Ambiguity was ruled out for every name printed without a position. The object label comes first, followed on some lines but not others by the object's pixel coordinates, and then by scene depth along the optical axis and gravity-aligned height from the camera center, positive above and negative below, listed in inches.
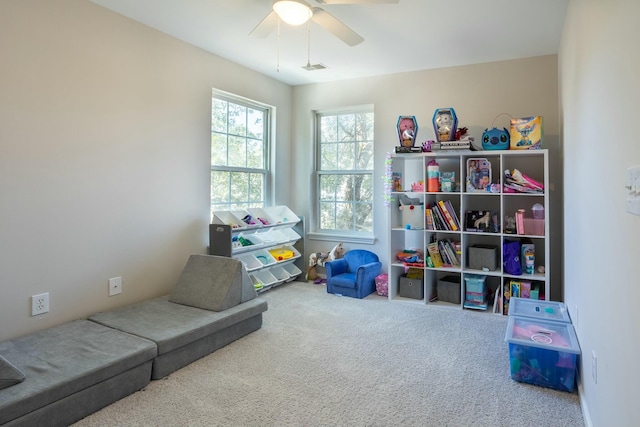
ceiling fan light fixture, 93.9 +50.8
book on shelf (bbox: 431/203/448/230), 153.6 -1.4
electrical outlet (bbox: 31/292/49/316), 100.8 -23.0
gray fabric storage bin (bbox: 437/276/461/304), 154.3 -30.1
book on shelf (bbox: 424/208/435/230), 155.3 -0.6
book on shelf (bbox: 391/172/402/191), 160.1 +14.5
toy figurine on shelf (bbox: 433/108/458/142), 150.7 +35.8
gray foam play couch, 71.5 -30.0
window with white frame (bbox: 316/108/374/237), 189.8 +22.0
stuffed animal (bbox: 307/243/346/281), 188.1 -21.3
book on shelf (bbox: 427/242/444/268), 155.4 -15.8
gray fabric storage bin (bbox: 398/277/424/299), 159.7 -30.1
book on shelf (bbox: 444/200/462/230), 151.8 +1.2
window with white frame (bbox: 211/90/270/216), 162.7 +28.3
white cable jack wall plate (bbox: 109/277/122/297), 119.8 -21.7
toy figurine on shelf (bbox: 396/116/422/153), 157.4 +34.4
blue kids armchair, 165.2 -25.8
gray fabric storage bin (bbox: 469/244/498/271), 146.6 -16.0
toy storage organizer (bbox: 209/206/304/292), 150.6 -10.6
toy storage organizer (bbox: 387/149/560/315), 141.2 -4.6
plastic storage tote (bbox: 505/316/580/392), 88.2 -32.8
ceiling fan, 94.3 +51.3
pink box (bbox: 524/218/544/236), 137.9 -3.9
